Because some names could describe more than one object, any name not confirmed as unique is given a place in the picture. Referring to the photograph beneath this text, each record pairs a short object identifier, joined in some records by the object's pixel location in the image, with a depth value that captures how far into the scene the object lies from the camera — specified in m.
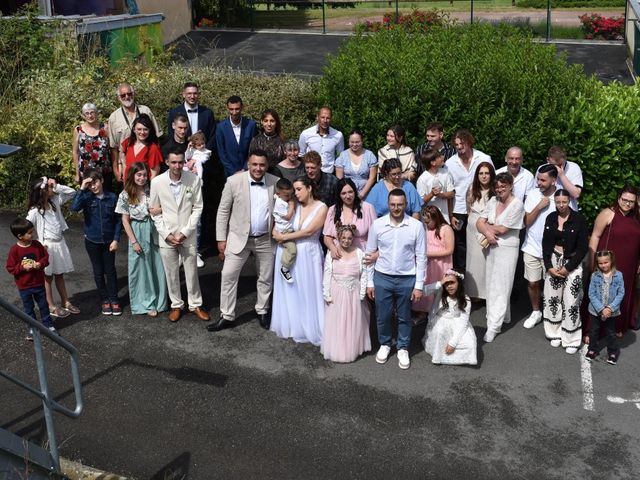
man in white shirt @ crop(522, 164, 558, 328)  8.52
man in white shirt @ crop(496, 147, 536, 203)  8.74
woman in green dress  8.80
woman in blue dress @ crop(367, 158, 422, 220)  8.45
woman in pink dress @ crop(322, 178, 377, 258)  8.20
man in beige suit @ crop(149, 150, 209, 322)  8.67
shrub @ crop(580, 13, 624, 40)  24.97
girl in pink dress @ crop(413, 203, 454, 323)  8.45
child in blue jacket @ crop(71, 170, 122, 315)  8.78
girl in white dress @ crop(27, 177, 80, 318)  8.75
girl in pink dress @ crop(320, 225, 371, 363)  8.09
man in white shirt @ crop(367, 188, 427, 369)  7.77
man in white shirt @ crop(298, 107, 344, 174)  9.85
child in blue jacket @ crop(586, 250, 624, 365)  7.95
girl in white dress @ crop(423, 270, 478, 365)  7.94
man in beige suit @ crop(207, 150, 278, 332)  8.56
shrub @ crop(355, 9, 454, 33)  13.45
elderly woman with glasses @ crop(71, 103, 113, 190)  10.31
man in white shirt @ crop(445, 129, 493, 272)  9.12
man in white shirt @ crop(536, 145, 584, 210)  8.80
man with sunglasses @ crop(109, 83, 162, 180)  10.37
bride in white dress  8.41
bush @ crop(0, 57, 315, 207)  11.72
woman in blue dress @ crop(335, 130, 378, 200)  9.54
